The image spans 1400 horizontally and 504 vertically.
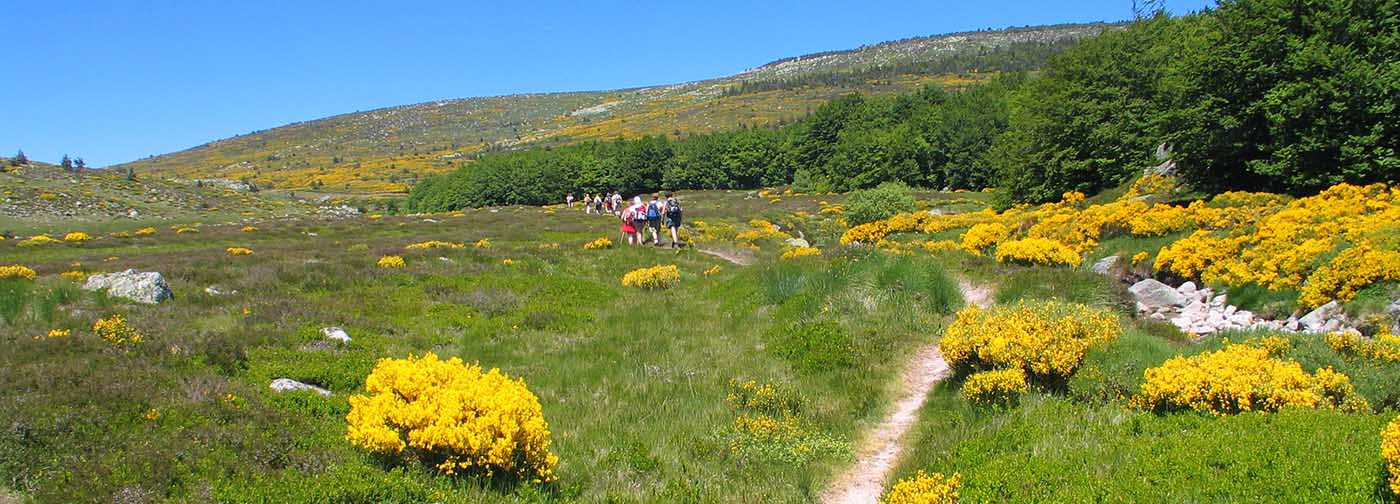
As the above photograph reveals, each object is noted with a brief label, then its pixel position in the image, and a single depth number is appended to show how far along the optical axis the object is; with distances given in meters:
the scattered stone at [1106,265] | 19.20
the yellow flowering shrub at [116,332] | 8.68
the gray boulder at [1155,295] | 15.24
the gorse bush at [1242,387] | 6.59
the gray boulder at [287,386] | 8.13
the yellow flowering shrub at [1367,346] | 7.74
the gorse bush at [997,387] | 8.01
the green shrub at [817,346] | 10.23
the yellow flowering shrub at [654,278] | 18.17
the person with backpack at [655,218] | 26.52
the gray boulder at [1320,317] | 12.01
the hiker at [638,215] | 26.91
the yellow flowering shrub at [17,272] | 15.91
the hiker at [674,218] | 26.25
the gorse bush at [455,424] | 6.19
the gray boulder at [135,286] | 12.51
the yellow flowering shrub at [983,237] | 22.58
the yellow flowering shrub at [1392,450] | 4.52
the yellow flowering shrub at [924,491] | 5.70
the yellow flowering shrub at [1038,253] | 16.92
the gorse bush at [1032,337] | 8.31
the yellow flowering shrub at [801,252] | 19.21
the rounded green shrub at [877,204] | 35.09
